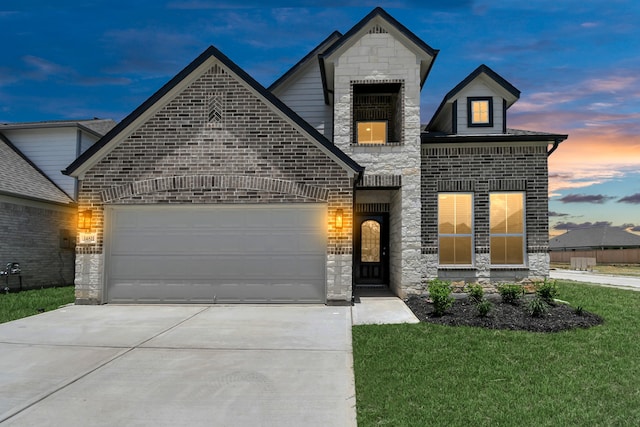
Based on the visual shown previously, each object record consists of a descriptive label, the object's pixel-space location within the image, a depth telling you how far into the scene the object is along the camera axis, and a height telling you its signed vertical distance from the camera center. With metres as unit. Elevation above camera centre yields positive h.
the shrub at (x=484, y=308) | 9.62 -1.53
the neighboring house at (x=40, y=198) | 16.19 +1.28
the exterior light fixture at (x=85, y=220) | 11.66 +0.32
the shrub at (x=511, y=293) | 11.46 -1.44
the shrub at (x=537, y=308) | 9.73 -1.55
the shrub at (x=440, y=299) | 10.01 -1.40
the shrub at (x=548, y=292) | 11.41 -1.39
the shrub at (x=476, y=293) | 11.37 -1.45
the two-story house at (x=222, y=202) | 11.42 +0.81
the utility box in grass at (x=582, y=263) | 38.59 -2.28
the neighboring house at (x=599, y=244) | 50.62 -1.11
